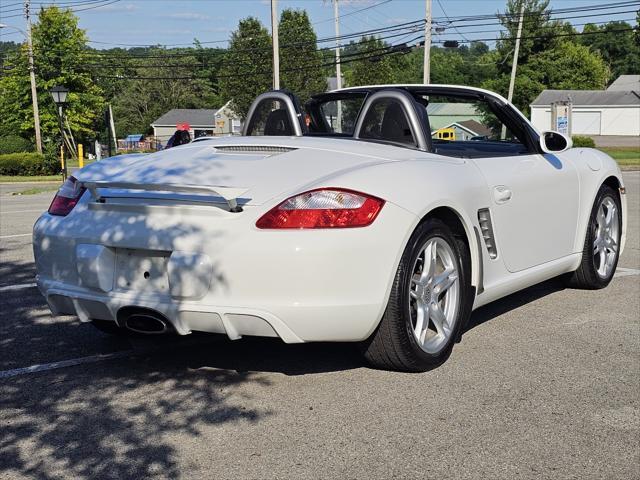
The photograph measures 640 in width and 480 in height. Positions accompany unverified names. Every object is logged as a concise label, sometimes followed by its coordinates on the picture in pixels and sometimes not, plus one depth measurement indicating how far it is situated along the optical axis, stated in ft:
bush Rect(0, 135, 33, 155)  148.87
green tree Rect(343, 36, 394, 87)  233.96
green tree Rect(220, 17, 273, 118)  240.53
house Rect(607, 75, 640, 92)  332.31
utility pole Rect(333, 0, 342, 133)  173.54
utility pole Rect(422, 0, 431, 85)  129.08
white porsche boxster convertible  11.94
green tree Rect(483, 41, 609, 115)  256.32
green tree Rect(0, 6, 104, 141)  201.16
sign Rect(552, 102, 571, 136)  103.91
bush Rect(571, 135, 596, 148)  141.90
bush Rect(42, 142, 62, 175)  121.70
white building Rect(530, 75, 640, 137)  287.48
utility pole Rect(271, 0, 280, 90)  107.86
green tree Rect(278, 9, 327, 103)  232.53
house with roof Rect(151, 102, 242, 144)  311.68
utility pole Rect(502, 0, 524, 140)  188.55
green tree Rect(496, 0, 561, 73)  233.55
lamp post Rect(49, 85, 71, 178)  91.20
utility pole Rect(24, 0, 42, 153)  143.33
